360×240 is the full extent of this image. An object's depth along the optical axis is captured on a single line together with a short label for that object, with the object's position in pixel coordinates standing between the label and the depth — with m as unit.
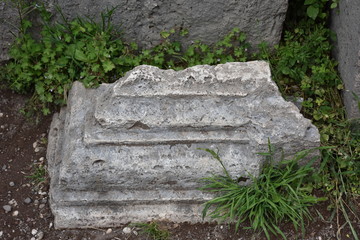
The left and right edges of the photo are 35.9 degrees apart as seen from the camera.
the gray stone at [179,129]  3.03
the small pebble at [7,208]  3.35
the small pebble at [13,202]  3.39
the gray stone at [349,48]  3.26
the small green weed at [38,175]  3.47
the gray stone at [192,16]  3.47
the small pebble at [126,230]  3.23
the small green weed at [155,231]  3.17
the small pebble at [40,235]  3.23
